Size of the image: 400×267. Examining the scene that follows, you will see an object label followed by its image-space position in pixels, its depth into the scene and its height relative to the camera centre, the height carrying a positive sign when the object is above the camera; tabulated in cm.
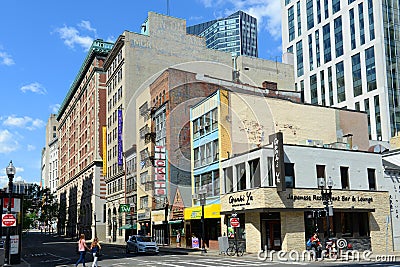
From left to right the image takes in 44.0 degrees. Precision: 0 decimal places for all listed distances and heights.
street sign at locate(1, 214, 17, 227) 2539 -43
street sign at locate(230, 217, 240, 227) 3447 -99
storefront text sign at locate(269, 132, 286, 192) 3609 +321
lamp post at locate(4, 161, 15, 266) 2683 +161
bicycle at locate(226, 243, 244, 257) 3537 -320
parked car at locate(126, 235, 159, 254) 3831 -277
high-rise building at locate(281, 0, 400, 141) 7388 +2463
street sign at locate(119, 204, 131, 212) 6875 +21
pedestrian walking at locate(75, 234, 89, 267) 2533 -189
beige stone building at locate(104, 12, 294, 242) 7344 +2200
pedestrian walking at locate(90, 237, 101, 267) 2421 -188
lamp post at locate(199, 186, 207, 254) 4634 +135
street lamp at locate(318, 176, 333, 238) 3240 +113
